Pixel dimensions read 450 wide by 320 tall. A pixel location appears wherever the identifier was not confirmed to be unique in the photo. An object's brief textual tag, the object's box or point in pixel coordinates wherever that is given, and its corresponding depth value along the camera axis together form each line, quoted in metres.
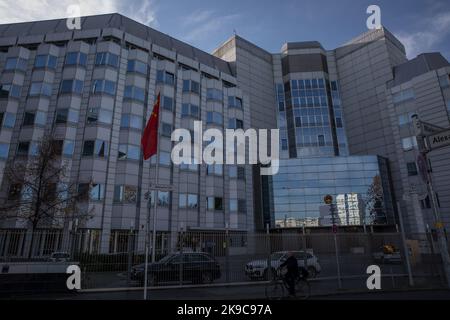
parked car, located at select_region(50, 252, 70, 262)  15.45
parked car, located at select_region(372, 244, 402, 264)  17.47
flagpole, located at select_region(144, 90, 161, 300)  11.56
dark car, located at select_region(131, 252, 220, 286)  16.36
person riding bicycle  12.51
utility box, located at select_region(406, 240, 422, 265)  18.19
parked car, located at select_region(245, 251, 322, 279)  17.80
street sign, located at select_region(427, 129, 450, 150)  13.93
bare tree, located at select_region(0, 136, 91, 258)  21.92
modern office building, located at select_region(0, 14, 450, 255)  37.09
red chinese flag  13.38
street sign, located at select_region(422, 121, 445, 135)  15.50
